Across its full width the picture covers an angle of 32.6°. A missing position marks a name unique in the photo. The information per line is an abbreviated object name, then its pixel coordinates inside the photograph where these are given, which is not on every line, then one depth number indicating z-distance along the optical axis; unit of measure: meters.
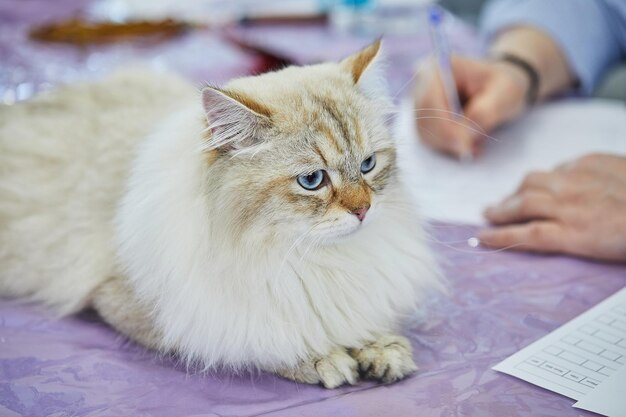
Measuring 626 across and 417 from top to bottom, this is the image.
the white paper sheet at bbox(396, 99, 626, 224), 0.86
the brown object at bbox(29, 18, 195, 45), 1.33
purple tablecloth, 0.59
